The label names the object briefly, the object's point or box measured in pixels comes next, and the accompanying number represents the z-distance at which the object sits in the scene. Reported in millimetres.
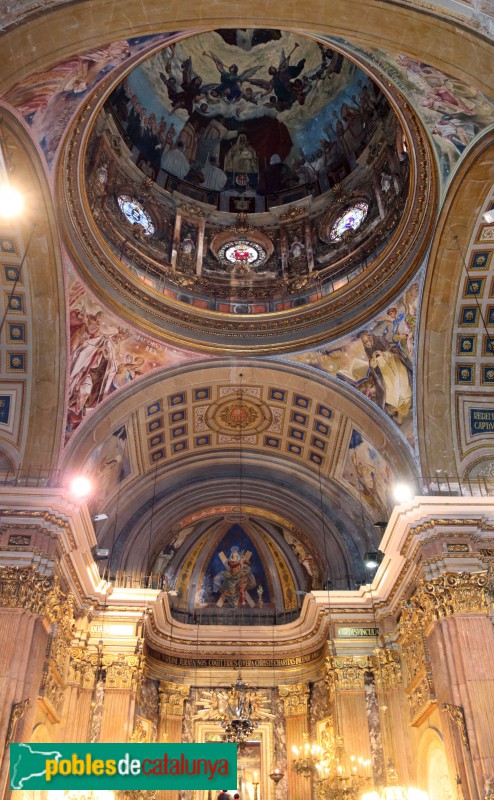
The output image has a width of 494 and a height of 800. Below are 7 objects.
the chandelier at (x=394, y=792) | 14227
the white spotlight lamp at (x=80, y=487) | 14729
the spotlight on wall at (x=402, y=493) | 14973
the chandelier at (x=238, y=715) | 14477
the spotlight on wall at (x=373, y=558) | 17452
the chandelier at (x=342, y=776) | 15383
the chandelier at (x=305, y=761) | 17922
